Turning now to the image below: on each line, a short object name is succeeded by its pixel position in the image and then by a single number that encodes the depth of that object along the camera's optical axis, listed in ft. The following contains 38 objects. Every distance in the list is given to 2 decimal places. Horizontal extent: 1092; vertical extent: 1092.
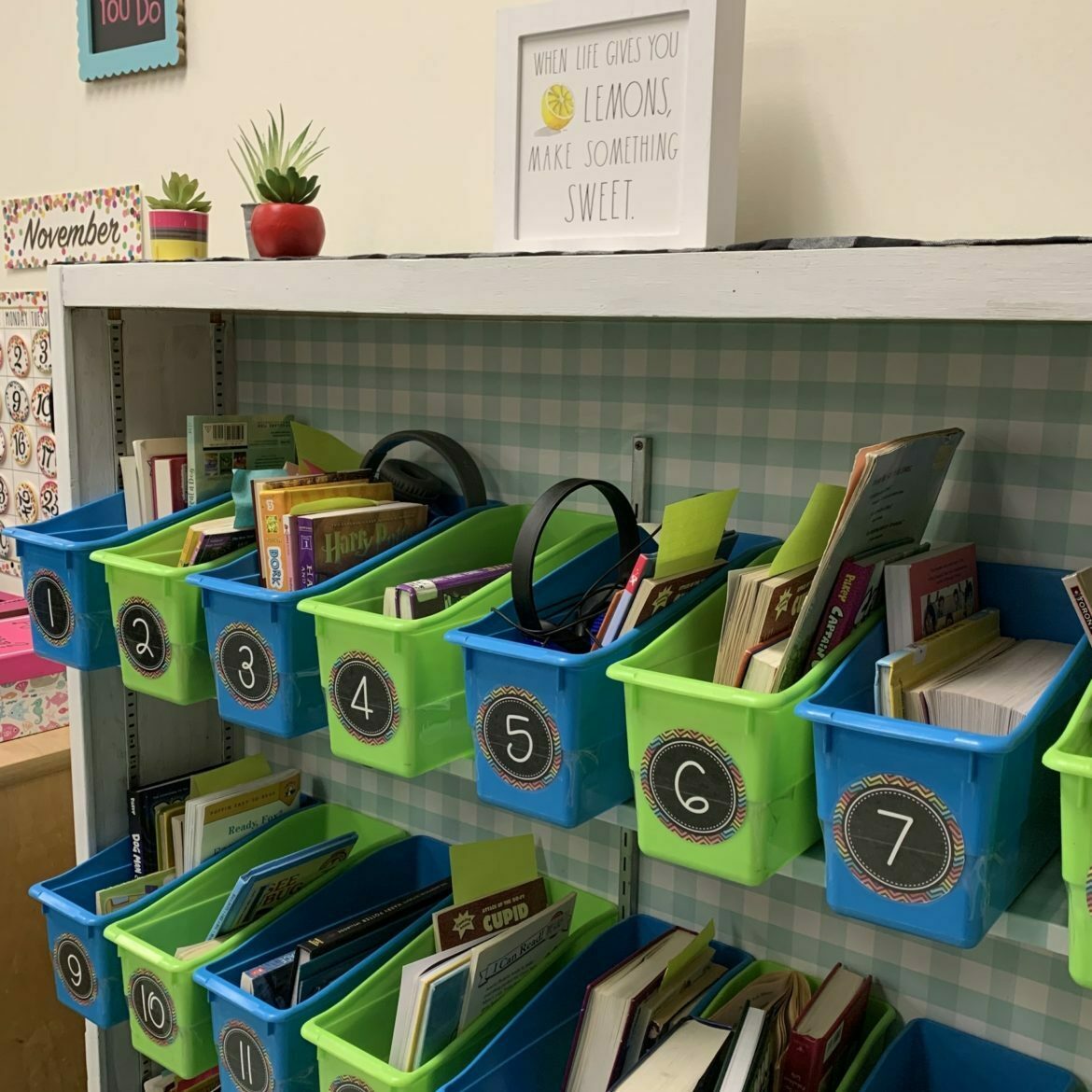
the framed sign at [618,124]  3.57
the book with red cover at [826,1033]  3.64
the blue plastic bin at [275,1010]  4.16
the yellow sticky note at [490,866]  4.55
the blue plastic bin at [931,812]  2.64
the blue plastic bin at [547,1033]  3.84
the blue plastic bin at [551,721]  3.27
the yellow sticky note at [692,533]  3.30
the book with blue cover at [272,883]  4.71
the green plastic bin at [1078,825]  2.49
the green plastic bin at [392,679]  3.71
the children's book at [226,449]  4.85
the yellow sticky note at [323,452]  5.10
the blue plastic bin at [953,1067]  3.72
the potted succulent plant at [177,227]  4.88
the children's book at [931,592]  3.18
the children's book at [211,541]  4.49
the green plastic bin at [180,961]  4.52
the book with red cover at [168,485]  4.94
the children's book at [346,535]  4.10
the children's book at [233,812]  5.13
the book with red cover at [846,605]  3.12
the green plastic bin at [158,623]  4.39
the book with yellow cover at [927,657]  2.91
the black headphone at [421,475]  4.81
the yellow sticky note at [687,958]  3.97
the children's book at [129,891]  5.14
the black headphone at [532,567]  3.43
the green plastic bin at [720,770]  2.92
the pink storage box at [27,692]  6.84
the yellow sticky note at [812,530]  3.18
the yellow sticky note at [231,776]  5.39
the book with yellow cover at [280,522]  4.15
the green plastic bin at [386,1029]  3.85
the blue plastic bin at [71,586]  4.73
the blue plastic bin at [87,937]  4.90
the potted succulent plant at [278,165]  4.59
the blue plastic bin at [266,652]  4.03
